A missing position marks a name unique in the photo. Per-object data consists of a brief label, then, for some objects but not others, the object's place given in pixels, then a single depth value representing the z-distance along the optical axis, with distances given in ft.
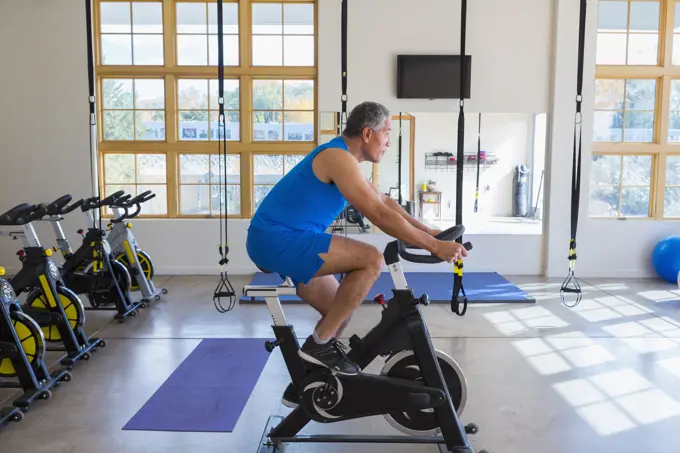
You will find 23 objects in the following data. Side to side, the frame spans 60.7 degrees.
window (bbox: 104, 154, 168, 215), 25.17
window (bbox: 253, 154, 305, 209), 25.29
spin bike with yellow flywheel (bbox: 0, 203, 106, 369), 13.43
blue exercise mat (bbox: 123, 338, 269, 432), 10.78
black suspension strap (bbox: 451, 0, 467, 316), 13.47
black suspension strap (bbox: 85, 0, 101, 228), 15.35
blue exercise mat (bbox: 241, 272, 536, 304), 20.35
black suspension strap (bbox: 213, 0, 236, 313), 14.39
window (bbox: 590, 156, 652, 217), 25.02
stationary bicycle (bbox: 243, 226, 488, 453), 8.81
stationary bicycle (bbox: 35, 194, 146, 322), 17.76
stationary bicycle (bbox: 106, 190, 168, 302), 19.60
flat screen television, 23.73
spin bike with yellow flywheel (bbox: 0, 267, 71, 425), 11.35
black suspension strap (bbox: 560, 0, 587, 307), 14.06
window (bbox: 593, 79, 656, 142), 24.68
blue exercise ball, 22.89
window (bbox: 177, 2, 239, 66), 24.59
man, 8.61
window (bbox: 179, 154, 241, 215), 25.20
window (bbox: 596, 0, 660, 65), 24.31
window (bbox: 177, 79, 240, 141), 24.98
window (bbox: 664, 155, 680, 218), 24.97
